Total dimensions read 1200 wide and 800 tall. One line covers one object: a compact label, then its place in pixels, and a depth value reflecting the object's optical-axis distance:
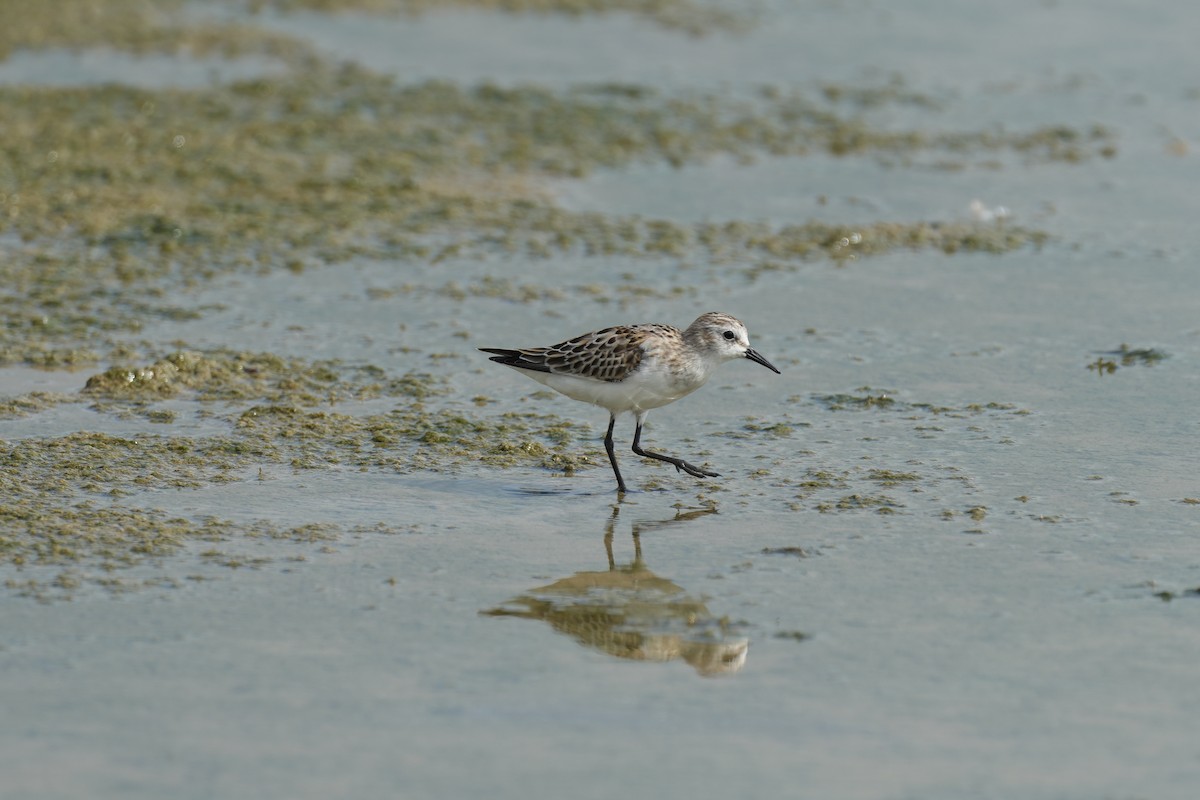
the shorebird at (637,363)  15.69
